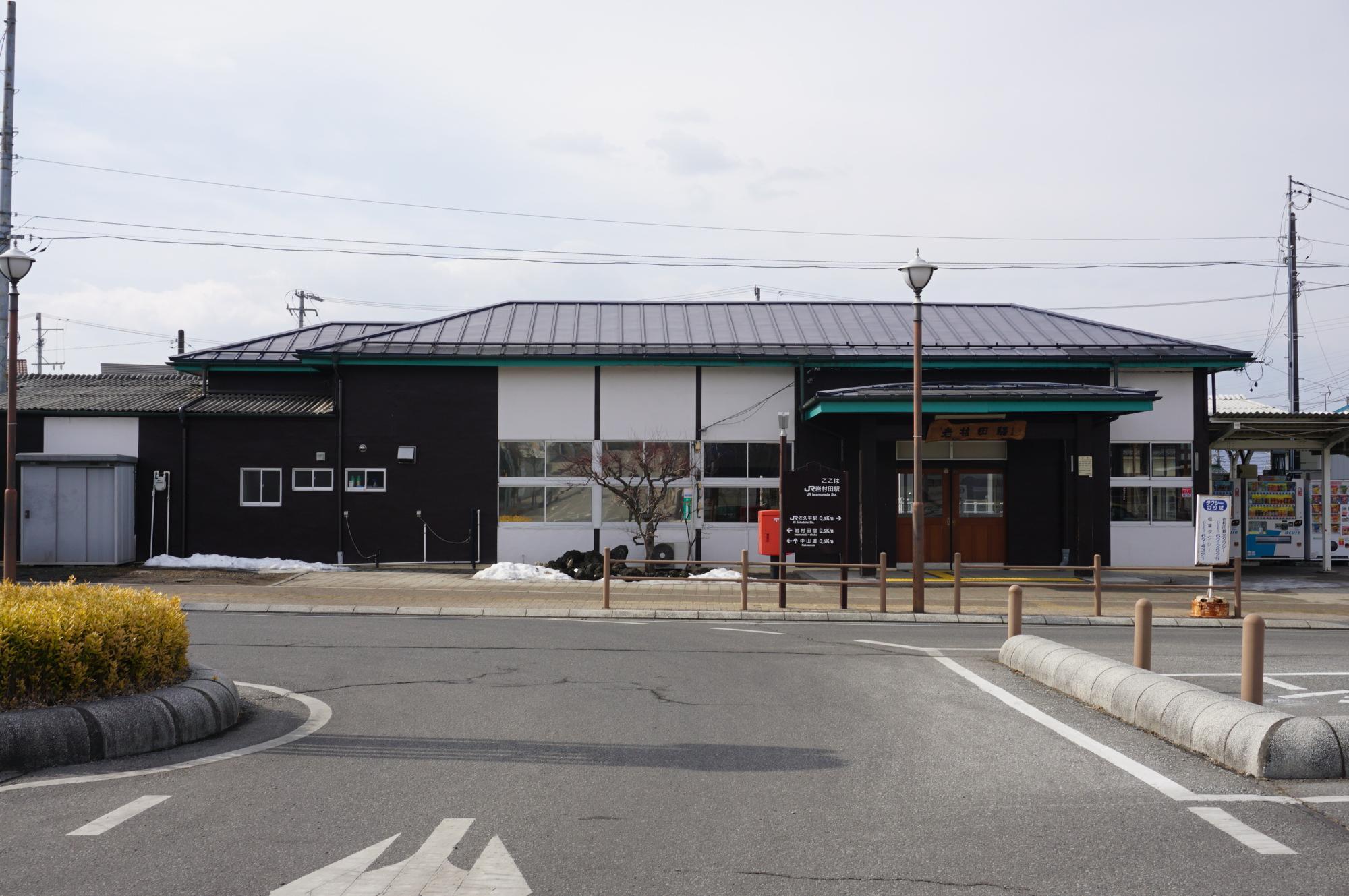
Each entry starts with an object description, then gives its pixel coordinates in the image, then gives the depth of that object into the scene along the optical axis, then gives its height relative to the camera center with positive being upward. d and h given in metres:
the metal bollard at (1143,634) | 10.23 -1.44
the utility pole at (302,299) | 61.50 +10.54
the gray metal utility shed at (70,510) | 23.97 -0.61
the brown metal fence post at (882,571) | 17.41 -1.43
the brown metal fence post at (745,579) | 17.33 -1.55
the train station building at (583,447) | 25.61 +0.89
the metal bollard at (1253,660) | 8.53 -1.40
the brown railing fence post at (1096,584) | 17.69 -1.64
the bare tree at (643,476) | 24.41 +0.18
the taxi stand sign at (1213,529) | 19.53 -0.81
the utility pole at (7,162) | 27.09 +8.18
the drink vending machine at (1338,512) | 27.58 -0.70
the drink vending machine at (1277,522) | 29.36 -1.01
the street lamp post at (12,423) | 15.68 +0.95
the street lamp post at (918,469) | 17.97 +0.27
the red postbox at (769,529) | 20.53 -0.87
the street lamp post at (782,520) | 18.20 -0.65
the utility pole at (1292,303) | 43.69 +7.53
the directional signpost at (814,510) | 19.19 -0.47
